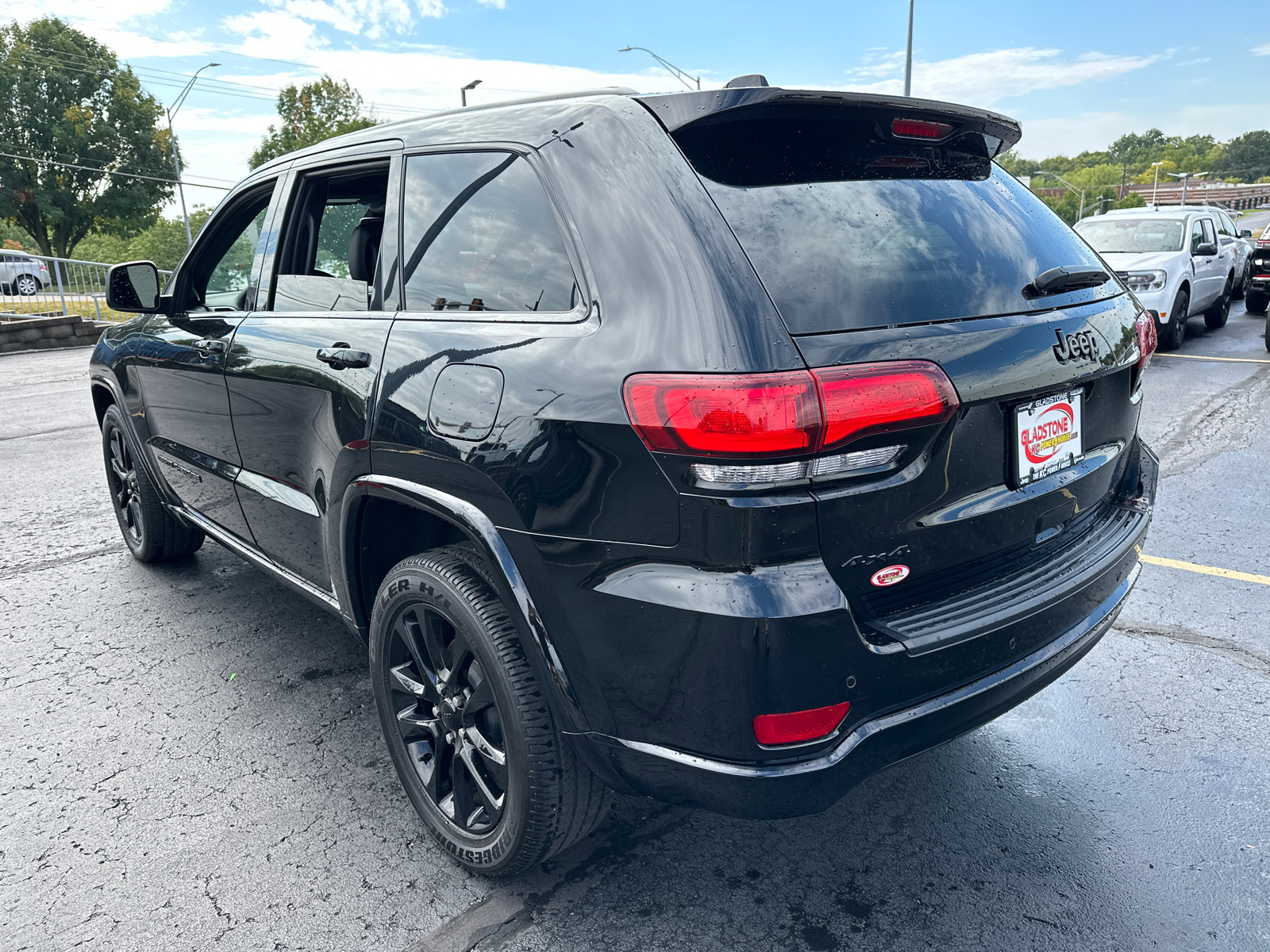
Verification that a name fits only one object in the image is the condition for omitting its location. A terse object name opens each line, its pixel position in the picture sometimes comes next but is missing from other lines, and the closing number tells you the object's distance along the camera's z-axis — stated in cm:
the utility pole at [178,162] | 3689
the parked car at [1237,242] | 1460
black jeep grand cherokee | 171
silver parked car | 1842
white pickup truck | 1116
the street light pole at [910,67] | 2292
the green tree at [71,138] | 4066
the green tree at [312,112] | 5372
